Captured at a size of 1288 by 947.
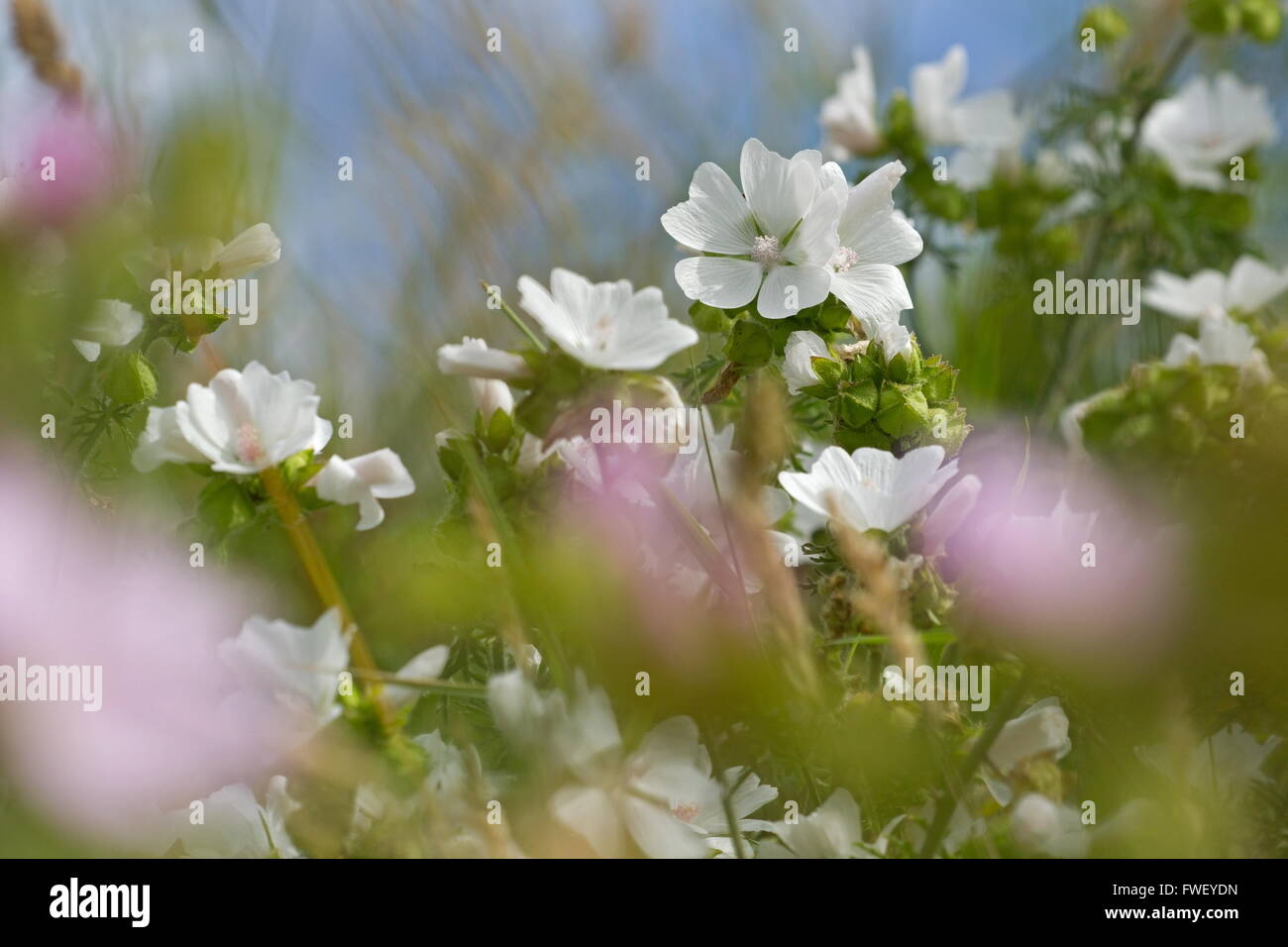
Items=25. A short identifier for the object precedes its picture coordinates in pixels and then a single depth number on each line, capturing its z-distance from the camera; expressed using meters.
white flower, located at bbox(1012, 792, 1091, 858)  0.39
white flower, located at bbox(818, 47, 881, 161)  0.97
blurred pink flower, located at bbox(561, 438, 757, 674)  0.44
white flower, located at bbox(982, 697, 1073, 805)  0.43
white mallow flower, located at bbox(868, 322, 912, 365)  0.51
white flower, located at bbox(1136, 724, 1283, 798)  0.48
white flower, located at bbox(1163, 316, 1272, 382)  0.43
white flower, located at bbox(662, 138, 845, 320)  0.49
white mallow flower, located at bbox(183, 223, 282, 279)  0.53
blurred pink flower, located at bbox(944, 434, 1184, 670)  0.41
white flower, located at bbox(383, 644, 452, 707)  0.42
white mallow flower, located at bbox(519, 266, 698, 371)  0.42
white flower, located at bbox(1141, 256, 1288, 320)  0.70
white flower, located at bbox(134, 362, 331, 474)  0.48
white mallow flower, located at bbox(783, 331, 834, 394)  0.51
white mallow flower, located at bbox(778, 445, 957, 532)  0.45
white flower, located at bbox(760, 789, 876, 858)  0.43
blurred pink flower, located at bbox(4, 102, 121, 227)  0.56
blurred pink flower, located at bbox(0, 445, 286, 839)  0.43
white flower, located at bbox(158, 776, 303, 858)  0.45
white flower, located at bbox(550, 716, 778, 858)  0.39
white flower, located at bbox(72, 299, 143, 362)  0.55
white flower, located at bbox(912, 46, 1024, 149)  1.00
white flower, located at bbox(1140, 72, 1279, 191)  1.09
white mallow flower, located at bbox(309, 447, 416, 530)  0.49
